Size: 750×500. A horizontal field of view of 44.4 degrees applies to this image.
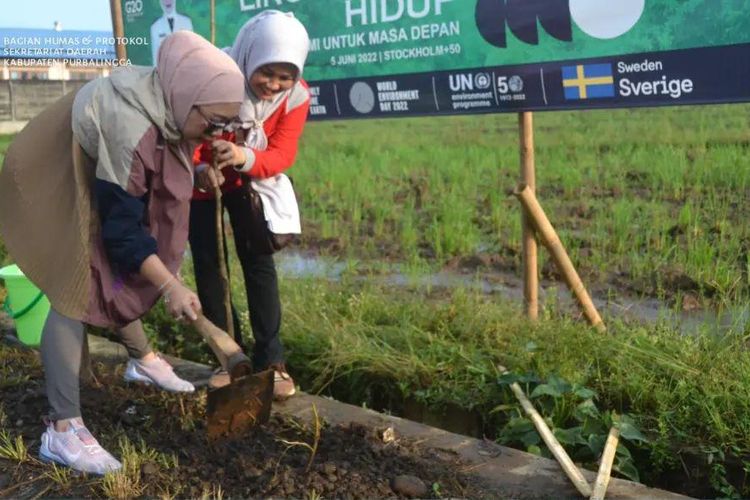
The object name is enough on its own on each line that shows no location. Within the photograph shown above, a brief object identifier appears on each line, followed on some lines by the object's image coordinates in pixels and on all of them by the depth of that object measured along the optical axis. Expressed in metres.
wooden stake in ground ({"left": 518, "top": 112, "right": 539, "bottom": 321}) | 4.16
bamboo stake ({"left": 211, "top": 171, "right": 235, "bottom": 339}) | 3.53
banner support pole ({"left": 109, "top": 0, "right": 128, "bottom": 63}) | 5.84
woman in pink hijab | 2.75
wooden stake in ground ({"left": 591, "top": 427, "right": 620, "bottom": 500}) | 2.60
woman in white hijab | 3.24
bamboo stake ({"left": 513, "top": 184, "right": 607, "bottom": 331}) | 3.99
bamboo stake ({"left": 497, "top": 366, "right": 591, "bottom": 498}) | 2.66
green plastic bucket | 4.24
